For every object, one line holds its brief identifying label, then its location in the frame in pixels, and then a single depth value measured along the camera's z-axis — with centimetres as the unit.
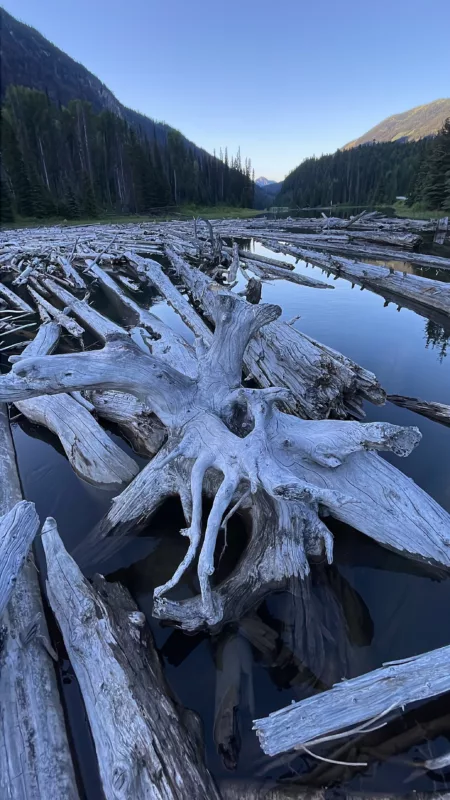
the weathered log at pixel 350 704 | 251
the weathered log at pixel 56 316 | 1057
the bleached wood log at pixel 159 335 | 743
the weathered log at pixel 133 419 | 602
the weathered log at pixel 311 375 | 630
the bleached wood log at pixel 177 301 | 1100
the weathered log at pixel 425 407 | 673
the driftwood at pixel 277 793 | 248
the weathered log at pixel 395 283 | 1319
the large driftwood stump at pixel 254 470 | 372
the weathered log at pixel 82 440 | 542
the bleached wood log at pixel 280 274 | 1720
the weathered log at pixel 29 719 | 233
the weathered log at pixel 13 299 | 1365
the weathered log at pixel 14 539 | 300
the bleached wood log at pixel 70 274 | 1666
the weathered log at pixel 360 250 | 1855
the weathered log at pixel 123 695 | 232
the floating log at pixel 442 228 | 3044
